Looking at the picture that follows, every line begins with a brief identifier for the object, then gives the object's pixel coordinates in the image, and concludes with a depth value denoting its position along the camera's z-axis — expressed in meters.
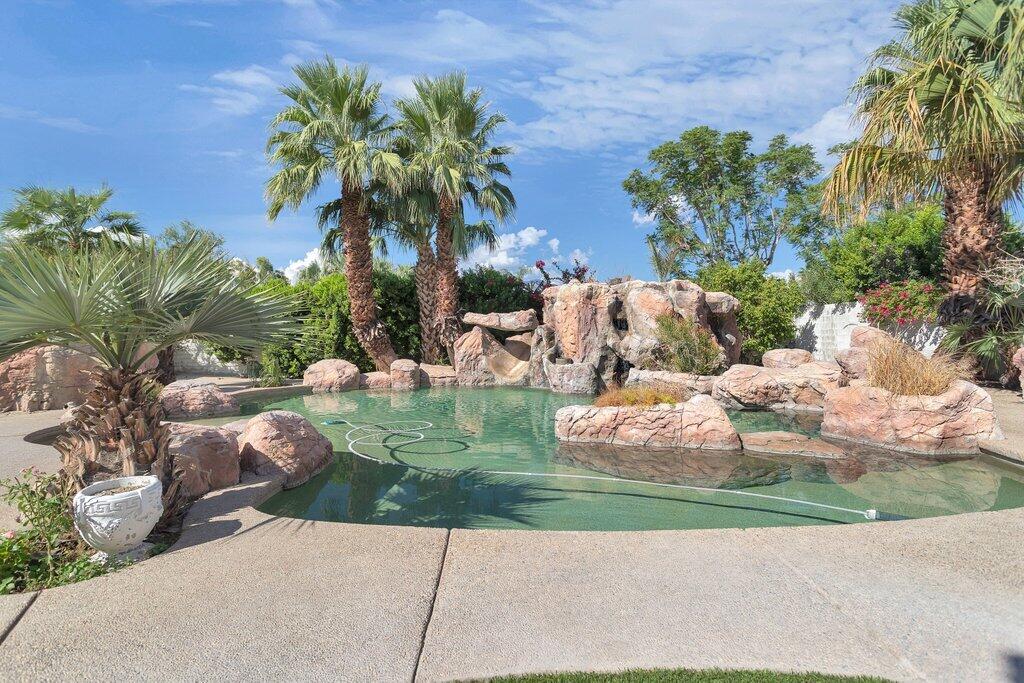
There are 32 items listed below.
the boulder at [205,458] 4.88
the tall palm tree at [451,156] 17.03
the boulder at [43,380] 10.20
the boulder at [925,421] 7.36
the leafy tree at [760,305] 16.45
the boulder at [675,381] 11.61
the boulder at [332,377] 14.95
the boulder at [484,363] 16.56
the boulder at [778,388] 10.98
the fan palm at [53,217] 13.30
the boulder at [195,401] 10.99
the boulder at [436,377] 16.36
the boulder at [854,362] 10.62
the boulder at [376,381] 15.61
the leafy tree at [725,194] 25.12
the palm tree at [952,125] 9.20
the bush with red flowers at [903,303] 13.79
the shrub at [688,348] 12.81
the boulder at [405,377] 15.63
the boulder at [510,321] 17.73
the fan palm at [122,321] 3.60
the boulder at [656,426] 7.92
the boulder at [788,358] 14.20
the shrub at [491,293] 19.69
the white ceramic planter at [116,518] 3.40
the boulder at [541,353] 16.28
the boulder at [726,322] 14.88
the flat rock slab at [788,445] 7.38
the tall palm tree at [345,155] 15.66
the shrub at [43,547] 3.35
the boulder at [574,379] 14.59
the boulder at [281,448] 5.88
